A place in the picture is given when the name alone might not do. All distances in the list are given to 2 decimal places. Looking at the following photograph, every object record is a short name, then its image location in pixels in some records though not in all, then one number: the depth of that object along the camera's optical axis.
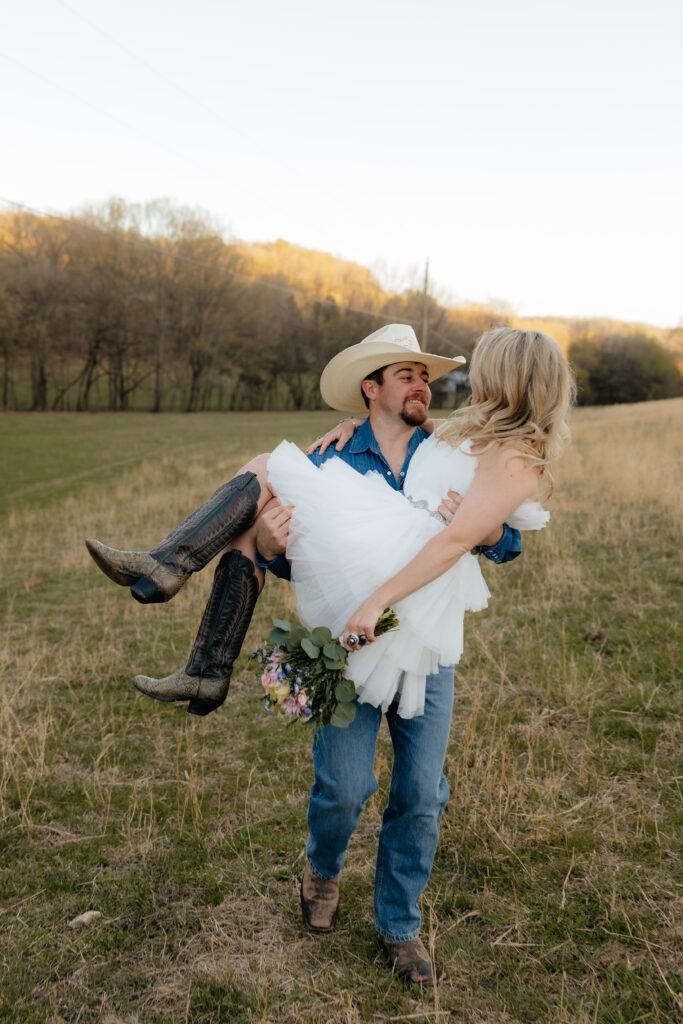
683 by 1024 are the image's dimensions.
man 2.86
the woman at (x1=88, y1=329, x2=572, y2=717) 2.69
